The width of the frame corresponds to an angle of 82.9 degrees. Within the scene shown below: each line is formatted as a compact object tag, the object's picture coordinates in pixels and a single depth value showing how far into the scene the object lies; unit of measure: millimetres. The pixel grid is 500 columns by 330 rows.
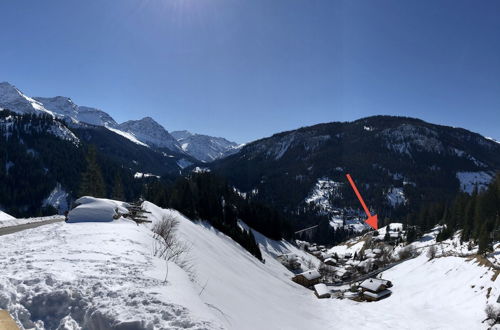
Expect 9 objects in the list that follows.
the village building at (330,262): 106988
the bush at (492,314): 31234
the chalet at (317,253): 129625
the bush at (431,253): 65488
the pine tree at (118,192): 76619
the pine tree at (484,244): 54638
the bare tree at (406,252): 98438
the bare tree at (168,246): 19703
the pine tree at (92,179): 62275
